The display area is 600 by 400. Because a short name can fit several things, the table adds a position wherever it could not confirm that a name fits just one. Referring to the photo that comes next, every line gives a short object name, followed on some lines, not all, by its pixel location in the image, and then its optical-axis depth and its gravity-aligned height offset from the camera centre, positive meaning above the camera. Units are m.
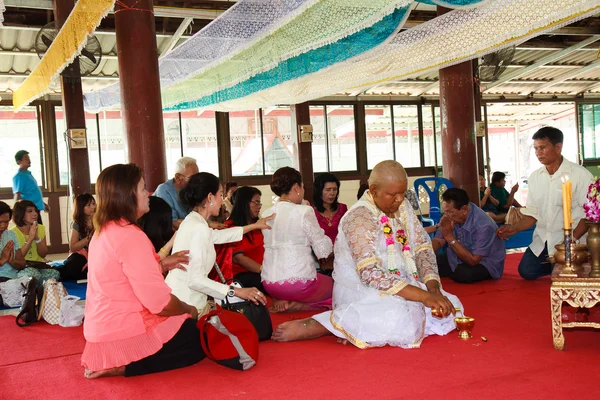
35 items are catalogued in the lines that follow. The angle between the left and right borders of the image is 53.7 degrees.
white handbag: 4.25 -0.83
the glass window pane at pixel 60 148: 10.34 +0.67
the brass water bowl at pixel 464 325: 2.91 -0.79
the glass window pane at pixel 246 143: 11.88 +0.67
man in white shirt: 4.23 -0.33
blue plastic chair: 7.24 -0.48
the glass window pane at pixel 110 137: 10.96 +0.87
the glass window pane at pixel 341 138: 12.79 +0.72
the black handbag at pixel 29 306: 4.22 -0.84
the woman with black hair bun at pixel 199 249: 3.04 -0.36
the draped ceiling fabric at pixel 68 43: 4.36 +1.22
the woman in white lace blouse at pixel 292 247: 3.95 -0.49
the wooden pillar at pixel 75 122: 6.89 +0.74
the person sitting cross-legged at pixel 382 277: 3.02 -0.57
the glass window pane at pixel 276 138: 12.17 +0.76
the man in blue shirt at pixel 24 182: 7.61 +0.09
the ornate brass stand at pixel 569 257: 2.82 -0.48
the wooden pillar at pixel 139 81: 4.61 +0.79
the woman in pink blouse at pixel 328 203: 5.25 -0.28
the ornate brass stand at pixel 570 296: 2.73 -0.64
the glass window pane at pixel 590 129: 14.93 +0.72
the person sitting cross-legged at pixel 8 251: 4.98 -0.53
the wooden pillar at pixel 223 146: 11.68 +0.63
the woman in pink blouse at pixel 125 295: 2.61 -0.51
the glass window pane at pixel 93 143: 10.88 +0.77
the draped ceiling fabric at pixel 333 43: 3.86 +0.99
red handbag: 2.81 -0.77
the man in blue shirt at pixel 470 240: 4.91 -0.64
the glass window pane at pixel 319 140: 12.67 +0.69
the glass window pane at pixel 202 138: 11.61 +0.80
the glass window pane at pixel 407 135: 13.45 +0.73
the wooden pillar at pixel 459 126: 6.80 +0.45
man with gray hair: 4.70 -0.05
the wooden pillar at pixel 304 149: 10.24 +0.42
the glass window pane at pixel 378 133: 13.15 +0.81
